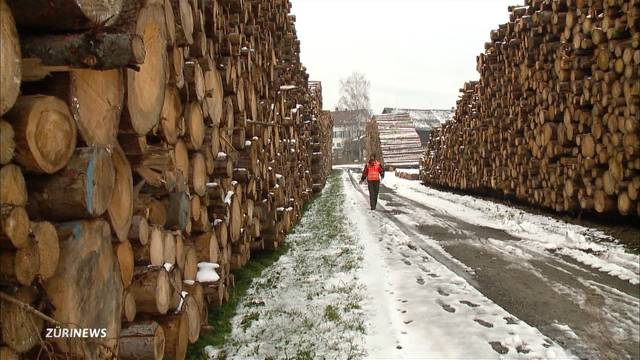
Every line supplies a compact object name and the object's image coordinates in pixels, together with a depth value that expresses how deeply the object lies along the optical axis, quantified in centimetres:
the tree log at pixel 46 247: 197
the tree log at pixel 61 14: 204
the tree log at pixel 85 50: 207
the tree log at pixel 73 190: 211
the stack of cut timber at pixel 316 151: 1950
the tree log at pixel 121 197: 257
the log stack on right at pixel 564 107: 772
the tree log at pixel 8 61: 178
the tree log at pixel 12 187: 183
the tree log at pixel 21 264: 185
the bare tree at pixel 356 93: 8438
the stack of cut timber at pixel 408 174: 2870
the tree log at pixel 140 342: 279
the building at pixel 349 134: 7419
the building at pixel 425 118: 5238
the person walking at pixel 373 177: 1323
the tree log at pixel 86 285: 213
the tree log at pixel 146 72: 259
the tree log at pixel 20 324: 188
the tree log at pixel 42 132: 190
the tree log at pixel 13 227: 178
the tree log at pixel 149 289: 302
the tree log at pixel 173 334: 330
